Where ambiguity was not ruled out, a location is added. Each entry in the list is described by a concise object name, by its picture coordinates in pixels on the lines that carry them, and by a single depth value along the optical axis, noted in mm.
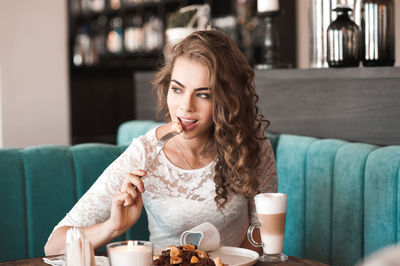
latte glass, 1328
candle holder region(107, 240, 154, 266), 1076
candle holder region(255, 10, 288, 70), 2727
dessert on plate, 1189
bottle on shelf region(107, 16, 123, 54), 6371
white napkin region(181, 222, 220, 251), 1365
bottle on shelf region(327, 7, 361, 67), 2088
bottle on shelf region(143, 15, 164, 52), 6203
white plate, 1304
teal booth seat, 1734
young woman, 1598
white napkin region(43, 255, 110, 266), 1302
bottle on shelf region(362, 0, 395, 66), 1994
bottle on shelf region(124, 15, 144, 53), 6316
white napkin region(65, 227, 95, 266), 1157
